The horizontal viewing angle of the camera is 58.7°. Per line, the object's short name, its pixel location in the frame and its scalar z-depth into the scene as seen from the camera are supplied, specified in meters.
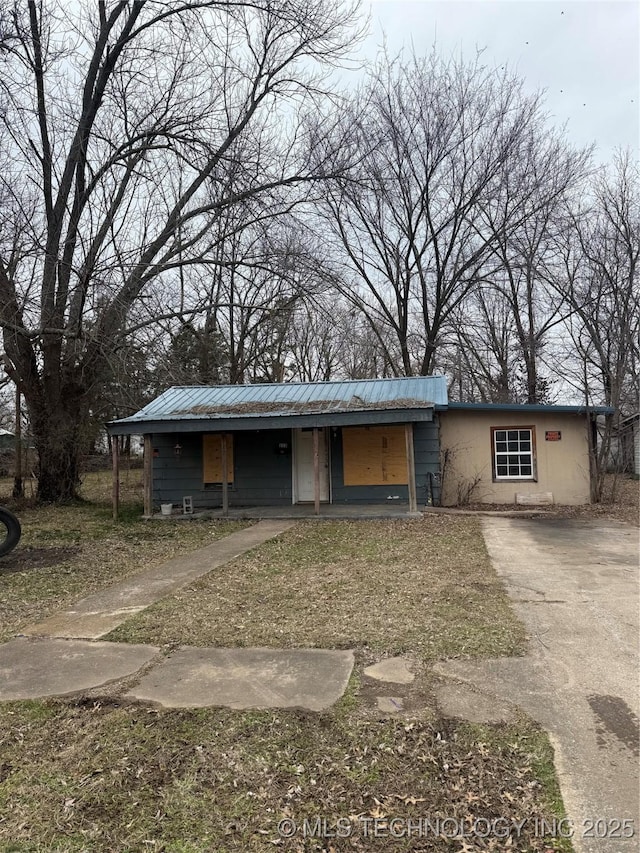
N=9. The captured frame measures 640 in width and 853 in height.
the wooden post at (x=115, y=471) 12.34
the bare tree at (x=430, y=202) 19.16
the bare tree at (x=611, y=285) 15.88
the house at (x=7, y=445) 16.42
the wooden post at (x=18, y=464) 15.15
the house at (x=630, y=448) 20.70
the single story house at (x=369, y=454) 12.89
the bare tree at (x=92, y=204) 11.30
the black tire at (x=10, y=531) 7.61
